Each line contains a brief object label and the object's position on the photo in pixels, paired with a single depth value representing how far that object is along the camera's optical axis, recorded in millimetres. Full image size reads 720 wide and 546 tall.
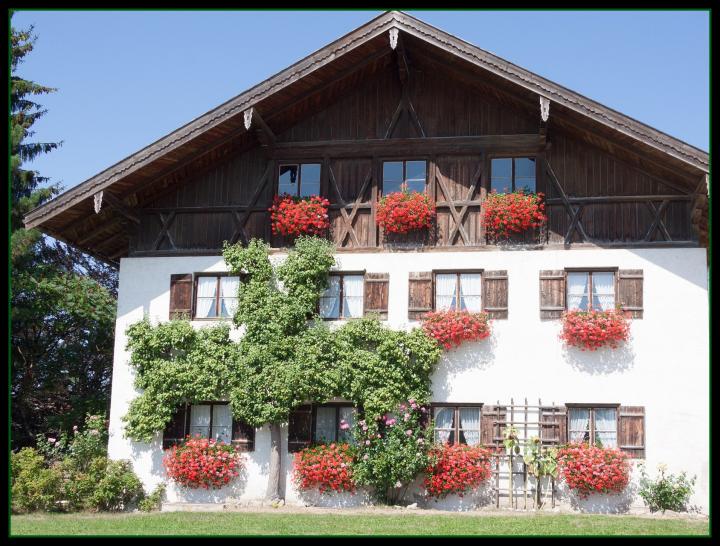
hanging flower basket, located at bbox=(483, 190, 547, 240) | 19219
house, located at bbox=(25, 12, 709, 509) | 18625
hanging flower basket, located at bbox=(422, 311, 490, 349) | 18922
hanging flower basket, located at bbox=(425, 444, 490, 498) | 18281
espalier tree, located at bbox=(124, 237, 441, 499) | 18953
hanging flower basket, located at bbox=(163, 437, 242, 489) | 19109
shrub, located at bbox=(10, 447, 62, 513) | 18281
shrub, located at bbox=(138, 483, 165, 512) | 19281
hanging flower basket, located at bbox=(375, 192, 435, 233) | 19547
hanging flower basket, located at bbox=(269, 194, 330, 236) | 19875
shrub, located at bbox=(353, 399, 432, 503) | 18344
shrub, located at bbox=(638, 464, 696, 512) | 17797
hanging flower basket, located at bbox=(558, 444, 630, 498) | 17828
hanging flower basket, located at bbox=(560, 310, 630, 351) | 18453
